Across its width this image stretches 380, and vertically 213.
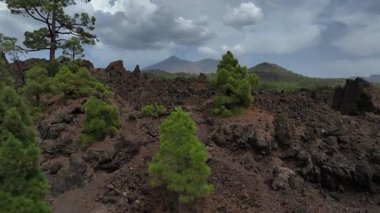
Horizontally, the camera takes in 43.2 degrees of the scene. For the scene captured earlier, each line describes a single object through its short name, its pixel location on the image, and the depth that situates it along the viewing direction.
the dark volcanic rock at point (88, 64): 42.97
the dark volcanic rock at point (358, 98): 36.97
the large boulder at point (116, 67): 41.97
